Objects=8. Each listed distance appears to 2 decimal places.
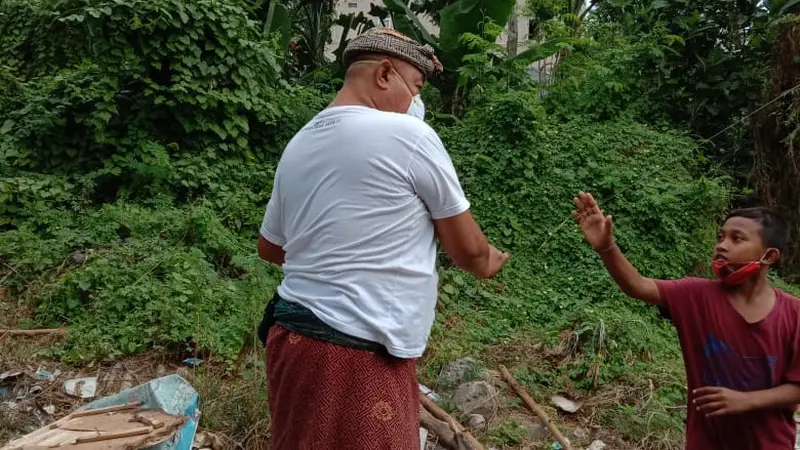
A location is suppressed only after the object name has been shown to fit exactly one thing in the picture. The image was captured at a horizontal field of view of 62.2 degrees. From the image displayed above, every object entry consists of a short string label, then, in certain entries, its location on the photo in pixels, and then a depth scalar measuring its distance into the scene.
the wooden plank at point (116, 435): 2.63
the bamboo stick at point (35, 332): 4.44
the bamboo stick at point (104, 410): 2.88
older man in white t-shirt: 1.64
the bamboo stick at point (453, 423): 3.38
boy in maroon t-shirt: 2.09
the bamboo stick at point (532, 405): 3.75
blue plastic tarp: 3.12
